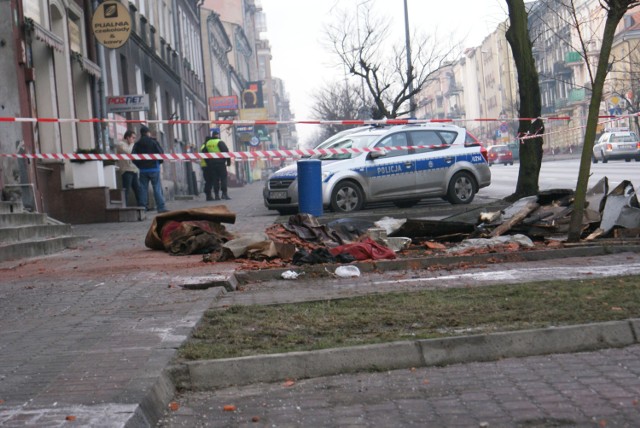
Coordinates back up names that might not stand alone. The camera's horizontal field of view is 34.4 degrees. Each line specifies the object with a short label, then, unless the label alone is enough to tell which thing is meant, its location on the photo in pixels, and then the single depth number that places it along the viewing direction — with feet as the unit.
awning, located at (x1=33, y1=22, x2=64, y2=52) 61.18
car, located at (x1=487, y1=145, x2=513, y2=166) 220.84
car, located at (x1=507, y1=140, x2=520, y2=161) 242.17
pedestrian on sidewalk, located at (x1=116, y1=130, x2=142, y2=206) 77.71
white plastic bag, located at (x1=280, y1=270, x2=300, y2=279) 35.09
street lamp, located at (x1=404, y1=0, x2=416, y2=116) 136.77
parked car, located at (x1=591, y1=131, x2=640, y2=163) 162.09
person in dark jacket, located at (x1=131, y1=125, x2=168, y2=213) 77.05
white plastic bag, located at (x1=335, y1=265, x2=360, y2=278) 35.12
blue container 60.18
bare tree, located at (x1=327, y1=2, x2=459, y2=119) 142.26
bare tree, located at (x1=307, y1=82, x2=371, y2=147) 235.40
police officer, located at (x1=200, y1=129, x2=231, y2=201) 99.66
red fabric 37.88
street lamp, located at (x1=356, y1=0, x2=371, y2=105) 213.19
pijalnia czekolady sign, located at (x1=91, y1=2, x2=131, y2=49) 75.92
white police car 69.26
